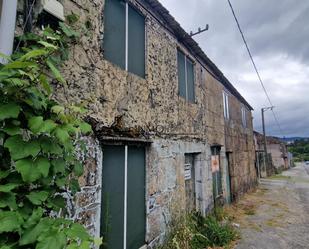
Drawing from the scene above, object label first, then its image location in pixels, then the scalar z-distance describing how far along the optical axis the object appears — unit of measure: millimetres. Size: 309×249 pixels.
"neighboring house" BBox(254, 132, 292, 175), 34231
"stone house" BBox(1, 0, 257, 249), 2900
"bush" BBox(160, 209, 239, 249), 4445
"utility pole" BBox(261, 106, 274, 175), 23958
